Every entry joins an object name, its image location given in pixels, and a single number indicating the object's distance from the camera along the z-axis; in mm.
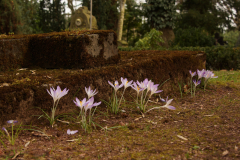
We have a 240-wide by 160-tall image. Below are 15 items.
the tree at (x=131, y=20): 26544
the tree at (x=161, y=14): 14258
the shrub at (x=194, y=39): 13477
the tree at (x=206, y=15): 23612
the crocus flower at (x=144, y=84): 2566
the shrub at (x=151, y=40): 10059
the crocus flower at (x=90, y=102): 2059
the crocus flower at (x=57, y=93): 2058
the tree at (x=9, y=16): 9133
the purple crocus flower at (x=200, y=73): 3711
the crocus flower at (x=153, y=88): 2502
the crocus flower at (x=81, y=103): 1982
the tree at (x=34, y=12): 21366
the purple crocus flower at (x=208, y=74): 3836
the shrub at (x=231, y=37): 23312
